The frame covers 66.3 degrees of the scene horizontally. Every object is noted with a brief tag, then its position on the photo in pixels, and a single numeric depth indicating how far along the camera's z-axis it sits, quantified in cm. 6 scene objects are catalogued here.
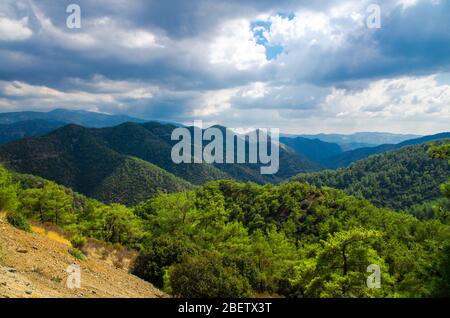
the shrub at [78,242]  2408
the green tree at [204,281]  1844
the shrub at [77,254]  1944
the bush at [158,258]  2442
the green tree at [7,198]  2311
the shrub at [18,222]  2031
